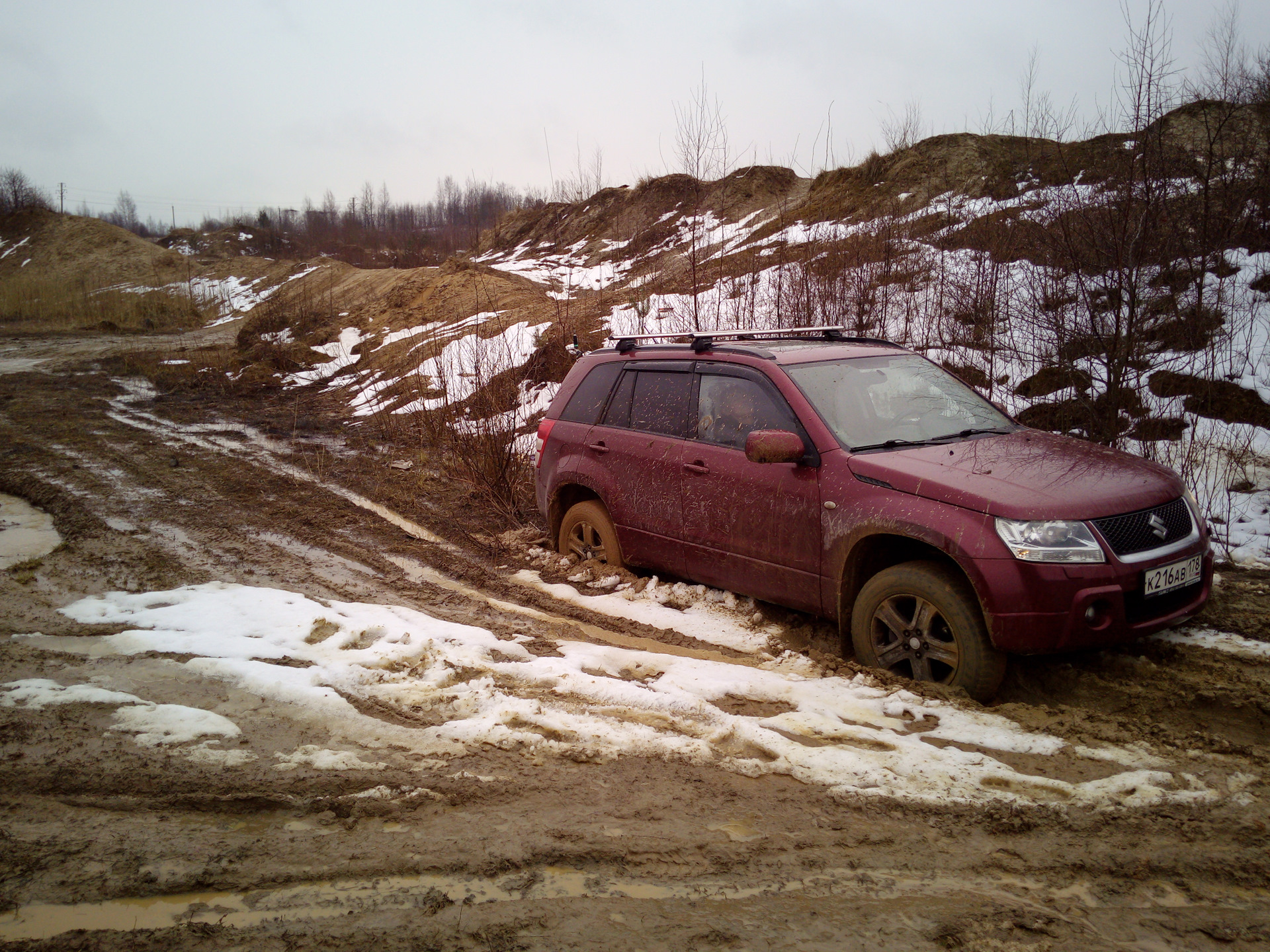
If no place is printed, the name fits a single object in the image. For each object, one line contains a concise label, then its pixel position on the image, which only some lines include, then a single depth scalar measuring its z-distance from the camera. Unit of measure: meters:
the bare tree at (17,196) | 58.69
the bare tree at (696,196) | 10.10
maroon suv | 3.65
